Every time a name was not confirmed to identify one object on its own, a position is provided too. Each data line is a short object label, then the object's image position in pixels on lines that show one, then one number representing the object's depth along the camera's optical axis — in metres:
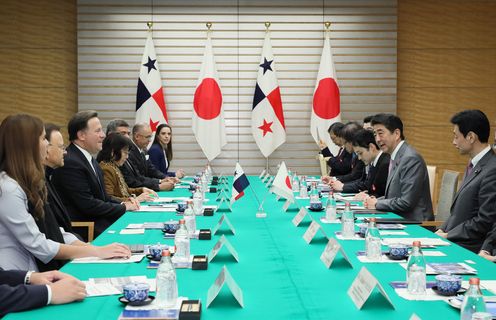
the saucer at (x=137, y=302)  2.00
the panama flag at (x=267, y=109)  9.21
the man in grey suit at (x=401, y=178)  4.51
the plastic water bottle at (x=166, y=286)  2.01
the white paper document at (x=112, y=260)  2.71
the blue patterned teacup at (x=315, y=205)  4.44
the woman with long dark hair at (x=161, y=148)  8.21
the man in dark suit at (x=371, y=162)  5.41
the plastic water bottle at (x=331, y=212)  3.90
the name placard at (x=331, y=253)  2.58
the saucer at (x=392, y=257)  2.73
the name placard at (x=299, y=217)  3.78
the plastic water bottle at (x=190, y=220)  3.38
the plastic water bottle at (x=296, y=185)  6.11
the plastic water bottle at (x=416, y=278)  2.17
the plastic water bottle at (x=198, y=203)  4.32
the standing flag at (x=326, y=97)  9.16
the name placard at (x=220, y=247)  2.70
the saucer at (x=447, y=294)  2.13
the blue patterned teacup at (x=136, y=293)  2.00
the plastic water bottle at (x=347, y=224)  3.33
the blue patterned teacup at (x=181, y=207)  4.31
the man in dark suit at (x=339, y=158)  7.65
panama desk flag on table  4.27
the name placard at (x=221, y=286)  2.02
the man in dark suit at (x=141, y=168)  6.42
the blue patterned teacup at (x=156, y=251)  2.68
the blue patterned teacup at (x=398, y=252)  2.72
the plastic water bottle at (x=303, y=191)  5.49
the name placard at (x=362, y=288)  1.98
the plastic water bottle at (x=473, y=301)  1.68
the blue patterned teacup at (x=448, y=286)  2.12
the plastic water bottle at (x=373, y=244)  2.73
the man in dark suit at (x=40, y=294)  2.00
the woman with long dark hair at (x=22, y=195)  2.56
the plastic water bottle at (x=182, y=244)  2.68
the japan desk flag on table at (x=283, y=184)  4.32
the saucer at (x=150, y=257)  2.69
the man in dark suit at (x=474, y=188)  3.67
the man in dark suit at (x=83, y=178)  4.46
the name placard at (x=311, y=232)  3.17
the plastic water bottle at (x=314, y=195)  4.56
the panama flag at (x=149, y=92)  9.04
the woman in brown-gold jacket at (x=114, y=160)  5.34
